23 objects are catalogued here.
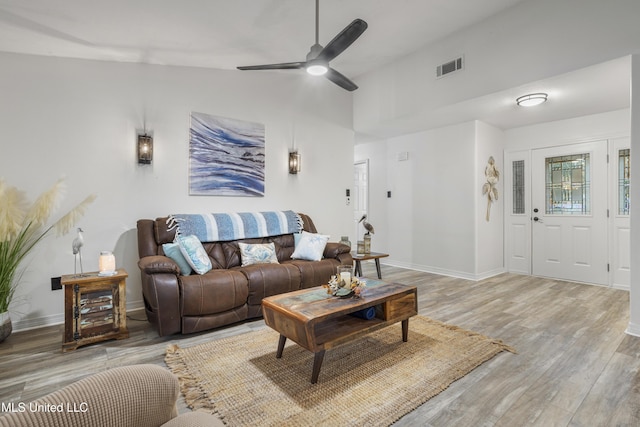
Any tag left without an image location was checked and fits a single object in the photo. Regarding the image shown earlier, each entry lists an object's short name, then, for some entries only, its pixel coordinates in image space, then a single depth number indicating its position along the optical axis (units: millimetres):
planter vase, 2582
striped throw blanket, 3355
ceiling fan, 2258
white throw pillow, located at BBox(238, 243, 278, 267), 3445
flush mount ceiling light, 3649
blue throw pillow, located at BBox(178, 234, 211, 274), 2902
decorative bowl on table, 2293
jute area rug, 1719
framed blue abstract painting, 3770
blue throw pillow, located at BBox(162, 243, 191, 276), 2957
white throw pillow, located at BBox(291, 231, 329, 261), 3688
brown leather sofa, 2594
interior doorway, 6522
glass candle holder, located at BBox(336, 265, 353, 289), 2336
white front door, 4410
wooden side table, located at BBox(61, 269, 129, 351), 2445
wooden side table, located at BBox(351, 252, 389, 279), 4191
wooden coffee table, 1953
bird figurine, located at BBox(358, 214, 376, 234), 4468
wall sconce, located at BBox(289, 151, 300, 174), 4520
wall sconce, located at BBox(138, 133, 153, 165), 3387
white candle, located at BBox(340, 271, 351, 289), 2332
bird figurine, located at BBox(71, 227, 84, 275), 2615
